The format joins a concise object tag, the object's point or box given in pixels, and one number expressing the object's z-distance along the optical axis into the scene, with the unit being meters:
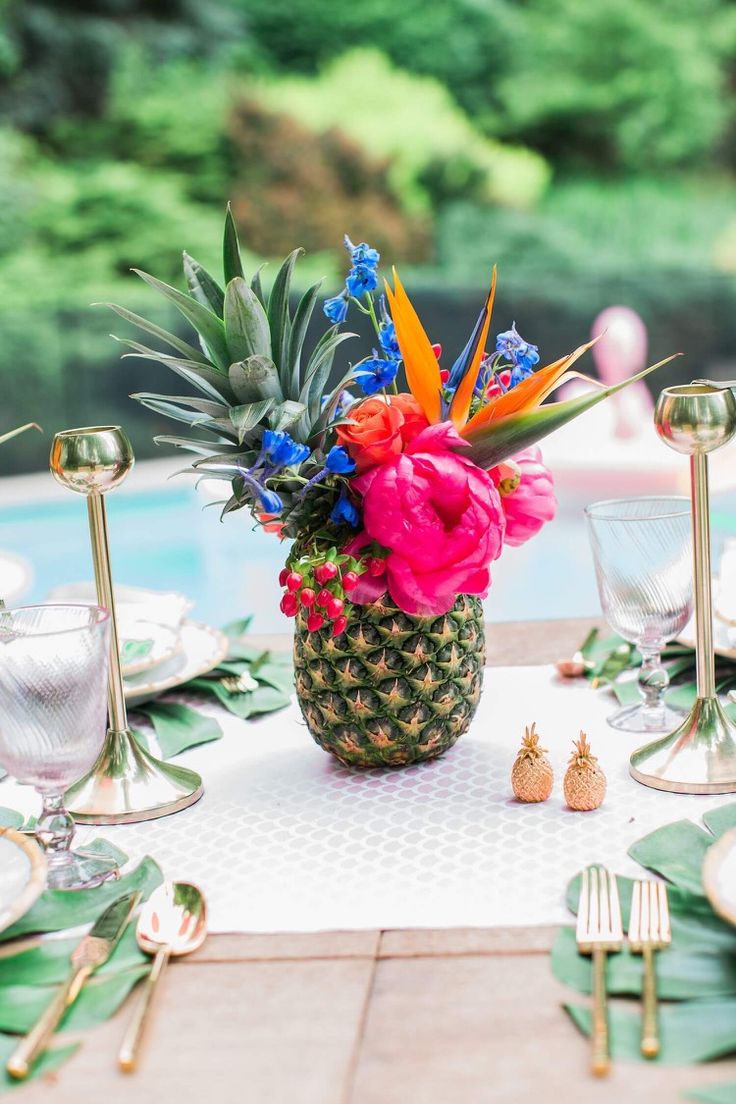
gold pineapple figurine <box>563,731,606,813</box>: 0.87
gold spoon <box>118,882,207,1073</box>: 0.70
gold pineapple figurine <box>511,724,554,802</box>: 0.89
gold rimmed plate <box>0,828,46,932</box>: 0.71
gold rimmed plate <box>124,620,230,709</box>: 1.12
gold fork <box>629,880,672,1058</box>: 0.59
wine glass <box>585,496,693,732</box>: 0.98
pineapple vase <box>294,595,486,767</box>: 0.94
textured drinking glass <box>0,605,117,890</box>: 0.78
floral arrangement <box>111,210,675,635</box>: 0.87
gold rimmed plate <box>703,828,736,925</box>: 0.66
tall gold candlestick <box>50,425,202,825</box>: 0.93
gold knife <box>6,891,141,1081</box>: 0.61
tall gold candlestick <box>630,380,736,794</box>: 0.88
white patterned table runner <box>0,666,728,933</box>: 0.76
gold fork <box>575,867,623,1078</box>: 0.58
